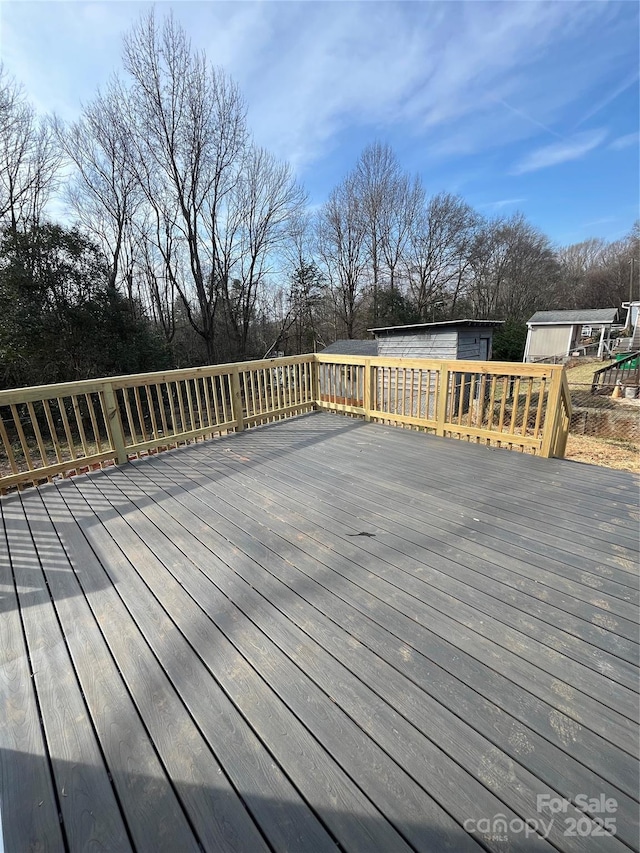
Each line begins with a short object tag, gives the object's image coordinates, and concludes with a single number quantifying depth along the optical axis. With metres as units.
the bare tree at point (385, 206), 18.36
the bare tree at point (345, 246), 18.80
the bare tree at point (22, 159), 9.13
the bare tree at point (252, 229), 13.92
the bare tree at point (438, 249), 20.62
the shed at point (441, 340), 9.35
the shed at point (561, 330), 20.31
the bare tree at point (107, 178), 10.98
